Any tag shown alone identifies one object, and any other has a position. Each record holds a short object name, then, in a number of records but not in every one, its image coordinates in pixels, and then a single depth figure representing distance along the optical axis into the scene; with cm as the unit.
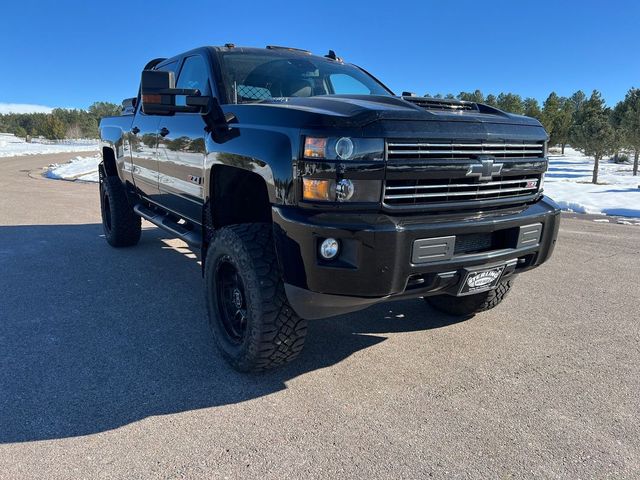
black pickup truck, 235
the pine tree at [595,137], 2598
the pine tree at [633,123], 2606
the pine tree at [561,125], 4664
